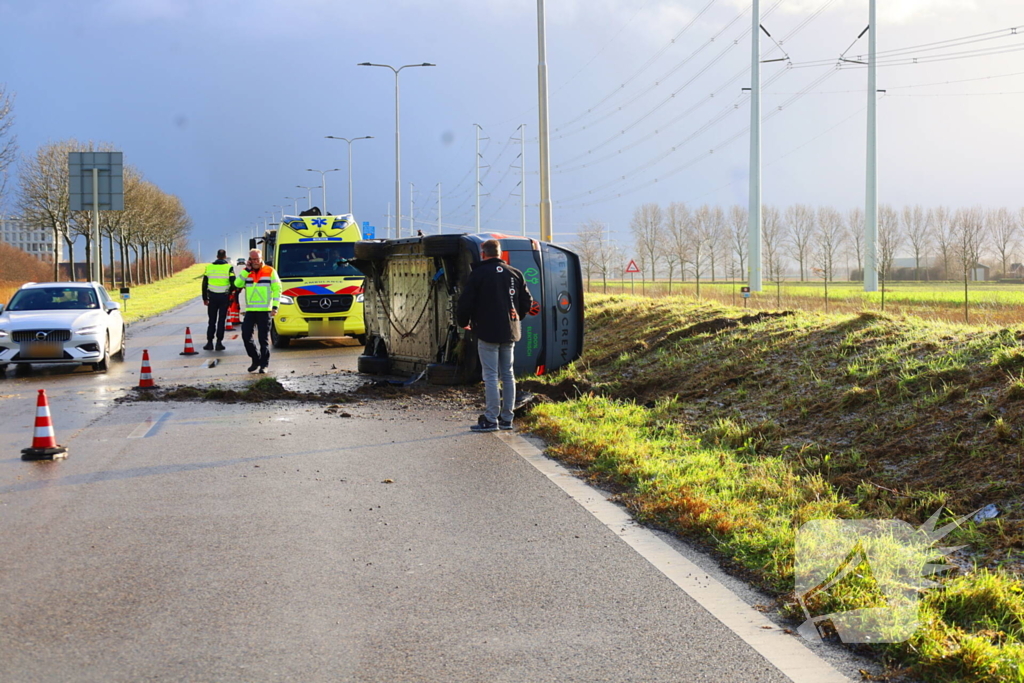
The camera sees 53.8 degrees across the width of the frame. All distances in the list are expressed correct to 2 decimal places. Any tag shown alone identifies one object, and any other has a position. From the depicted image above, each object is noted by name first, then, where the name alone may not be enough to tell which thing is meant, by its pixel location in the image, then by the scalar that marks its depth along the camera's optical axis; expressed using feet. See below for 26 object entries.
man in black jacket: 34.58
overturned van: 45.19
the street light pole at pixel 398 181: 170.79
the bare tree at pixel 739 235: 316.44
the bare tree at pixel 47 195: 179.63
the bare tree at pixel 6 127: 109.19
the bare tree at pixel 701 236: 223.10
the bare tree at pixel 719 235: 278.46
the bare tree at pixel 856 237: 237.66
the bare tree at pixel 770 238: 259.10
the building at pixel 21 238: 613.52
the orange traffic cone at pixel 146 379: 46.42
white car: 53.21
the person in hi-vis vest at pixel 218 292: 67.67
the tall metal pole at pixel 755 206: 123.54
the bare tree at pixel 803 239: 307.87
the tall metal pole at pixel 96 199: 115.03
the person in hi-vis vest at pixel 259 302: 54.08
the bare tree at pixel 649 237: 268.00
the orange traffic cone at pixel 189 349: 66.85
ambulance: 71.20
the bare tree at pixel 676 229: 255.86
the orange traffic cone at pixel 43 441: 29.27
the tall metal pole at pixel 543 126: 74.43
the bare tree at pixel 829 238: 303.07
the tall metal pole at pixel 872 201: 132.87
